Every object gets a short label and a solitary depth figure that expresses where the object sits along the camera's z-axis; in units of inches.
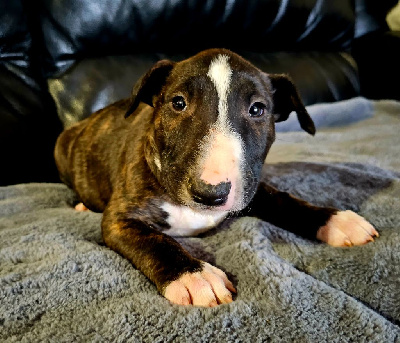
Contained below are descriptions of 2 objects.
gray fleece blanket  9.3
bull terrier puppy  11.3
